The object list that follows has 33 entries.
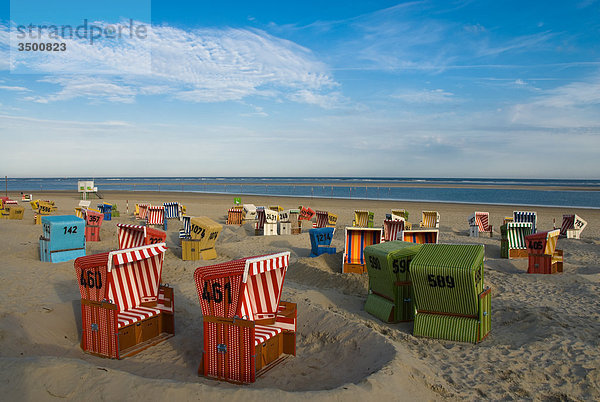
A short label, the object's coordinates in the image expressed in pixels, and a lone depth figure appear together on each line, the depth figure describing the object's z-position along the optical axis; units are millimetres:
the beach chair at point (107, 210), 29366
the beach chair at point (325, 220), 24141
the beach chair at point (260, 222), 23109
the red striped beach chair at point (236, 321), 6555
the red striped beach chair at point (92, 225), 19672
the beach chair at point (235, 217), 27844
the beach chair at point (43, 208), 27648
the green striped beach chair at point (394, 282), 9609
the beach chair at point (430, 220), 25203
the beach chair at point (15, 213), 27234
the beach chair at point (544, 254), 14109
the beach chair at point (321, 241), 16734
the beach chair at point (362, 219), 24297
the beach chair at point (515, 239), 17469
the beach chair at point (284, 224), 23016
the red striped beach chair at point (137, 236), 13641
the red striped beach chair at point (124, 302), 7535
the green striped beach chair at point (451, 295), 8164
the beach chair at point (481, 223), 24828
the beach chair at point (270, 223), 22625
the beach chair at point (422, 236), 13891
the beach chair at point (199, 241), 16125
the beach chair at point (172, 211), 29875
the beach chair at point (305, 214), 28814
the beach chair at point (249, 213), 29016
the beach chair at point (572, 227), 22828
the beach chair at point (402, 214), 25556
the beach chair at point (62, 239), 14406
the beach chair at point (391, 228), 17016
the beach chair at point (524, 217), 23875
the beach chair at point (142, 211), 31069
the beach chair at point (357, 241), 13875
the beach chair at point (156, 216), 26109
